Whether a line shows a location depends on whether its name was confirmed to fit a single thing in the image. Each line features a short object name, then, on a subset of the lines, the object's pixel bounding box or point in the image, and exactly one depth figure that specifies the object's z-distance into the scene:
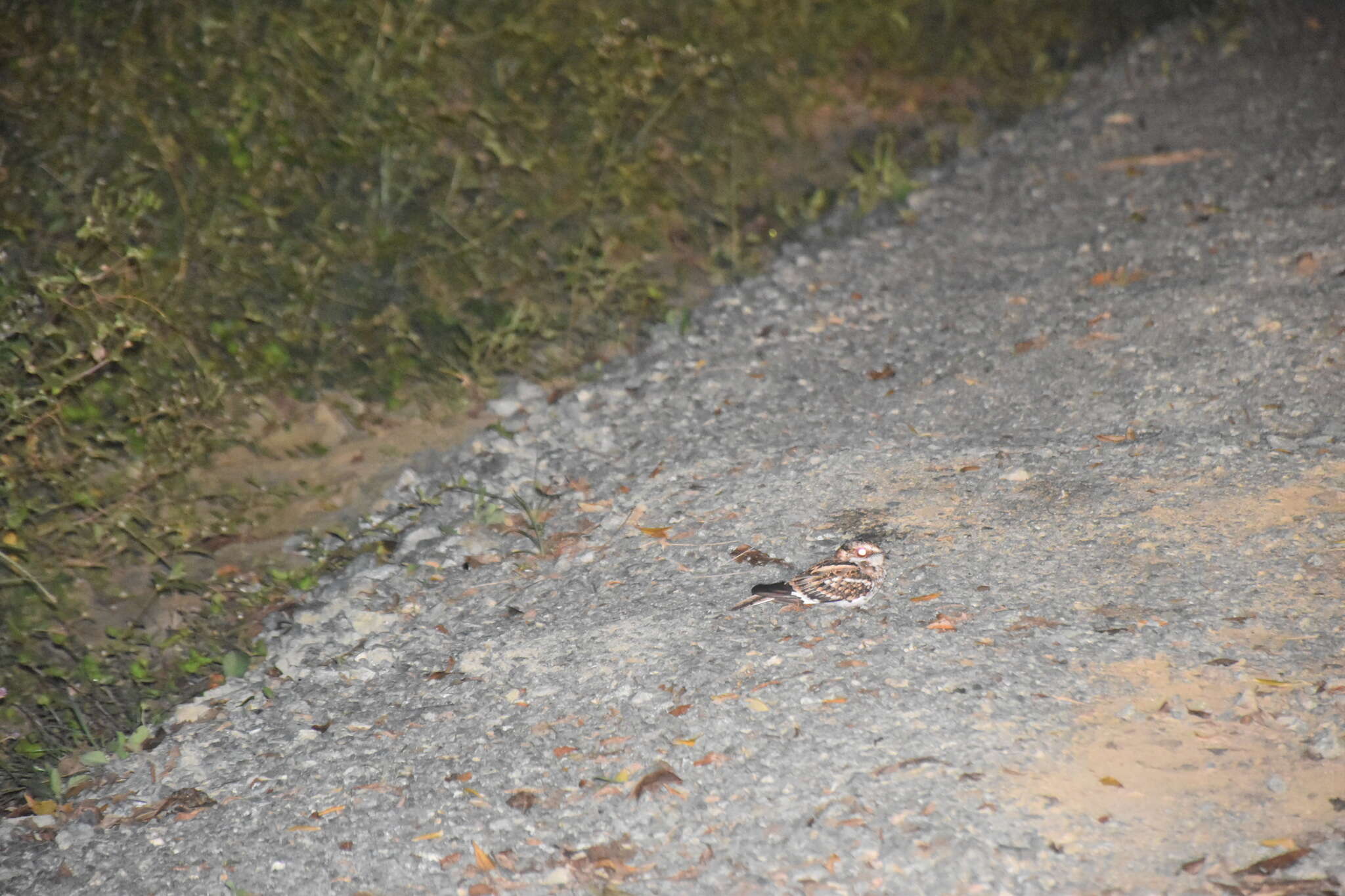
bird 6.46
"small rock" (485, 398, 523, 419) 8.99
